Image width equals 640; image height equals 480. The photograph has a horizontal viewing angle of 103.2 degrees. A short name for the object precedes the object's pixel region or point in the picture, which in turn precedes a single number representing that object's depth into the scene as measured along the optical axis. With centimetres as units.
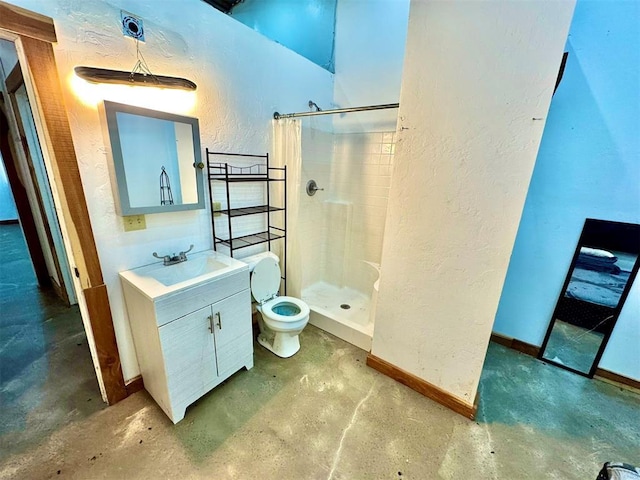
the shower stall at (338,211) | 222
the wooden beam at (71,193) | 108
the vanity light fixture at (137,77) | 117
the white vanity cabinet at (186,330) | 130
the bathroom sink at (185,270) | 154
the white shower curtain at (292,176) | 211
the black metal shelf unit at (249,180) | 181
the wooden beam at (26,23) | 98
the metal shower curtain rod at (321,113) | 160
